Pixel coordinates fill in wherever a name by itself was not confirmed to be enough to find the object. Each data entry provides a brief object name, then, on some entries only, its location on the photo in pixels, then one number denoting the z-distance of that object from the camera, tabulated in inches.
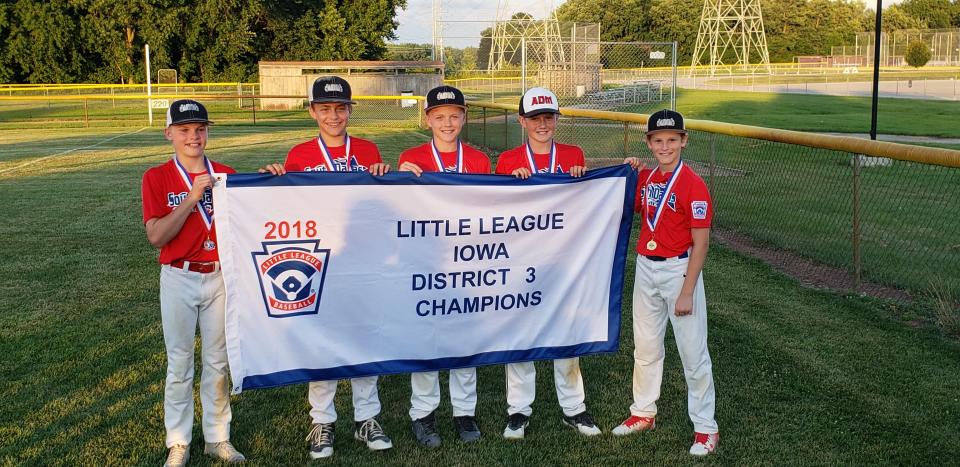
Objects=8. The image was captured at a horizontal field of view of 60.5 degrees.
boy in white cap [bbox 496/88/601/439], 193.2
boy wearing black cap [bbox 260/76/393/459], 185.5
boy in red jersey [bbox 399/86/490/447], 190.2
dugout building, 1679.4
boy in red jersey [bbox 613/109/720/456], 179.3
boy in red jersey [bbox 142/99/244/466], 169.8
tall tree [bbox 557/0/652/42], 3526.1
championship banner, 178.4
